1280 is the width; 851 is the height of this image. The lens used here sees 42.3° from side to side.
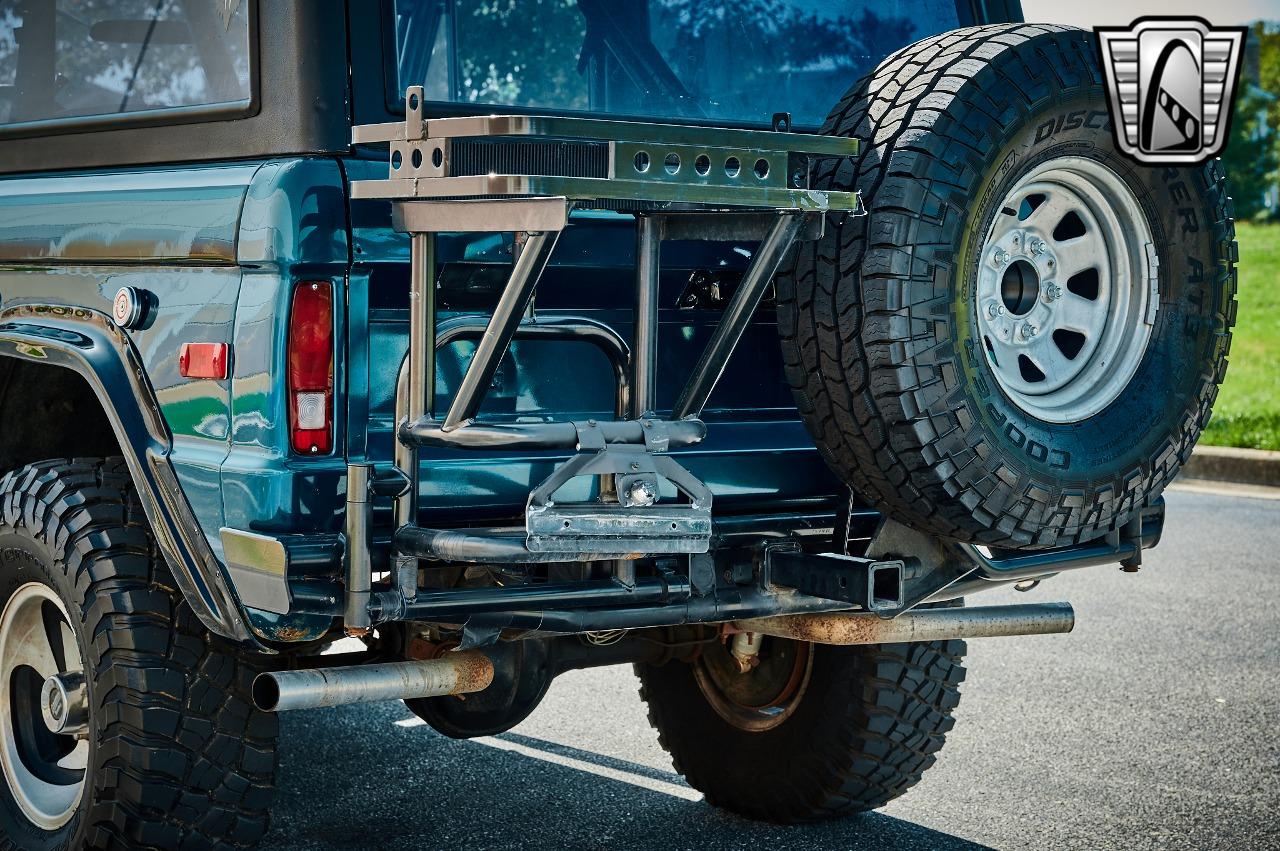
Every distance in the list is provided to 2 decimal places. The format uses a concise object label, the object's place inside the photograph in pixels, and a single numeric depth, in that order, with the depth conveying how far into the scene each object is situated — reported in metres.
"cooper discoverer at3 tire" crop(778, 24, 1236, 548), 3.07
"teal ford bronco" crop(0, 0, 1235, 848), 2.98
